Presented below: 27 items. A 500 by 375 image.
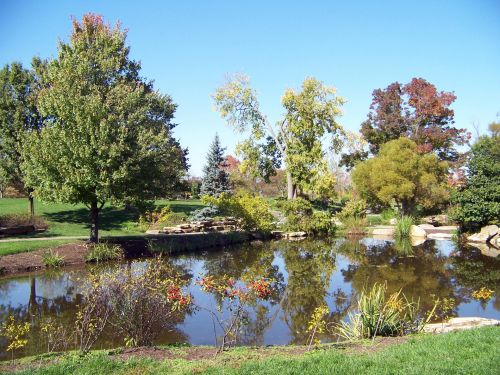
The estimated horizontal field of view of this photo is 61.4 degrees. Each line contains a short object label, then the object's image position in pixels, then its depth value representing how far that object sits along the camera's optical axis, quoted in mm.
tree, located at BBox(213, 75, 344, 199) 31219
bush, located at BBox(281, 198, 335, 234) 28719
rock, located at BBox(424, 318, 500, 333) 8055
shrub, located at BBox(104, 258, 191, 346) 7129
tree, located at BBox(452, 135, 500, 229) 23766
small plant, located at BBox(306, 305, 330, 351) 6998
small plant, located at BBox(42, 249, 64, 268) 15469
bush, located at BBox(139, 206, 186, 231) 24203
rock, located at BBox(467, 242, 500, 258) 19844
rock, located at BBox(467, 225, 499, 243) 23953
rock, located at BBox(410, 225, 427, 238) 27578
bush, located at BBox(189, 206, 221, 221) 27328
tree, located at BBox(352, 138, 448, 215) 30219
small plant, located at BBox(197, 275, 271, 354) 6815
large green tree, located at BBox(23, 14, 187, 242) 15844
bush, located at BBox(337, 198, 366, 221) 31658
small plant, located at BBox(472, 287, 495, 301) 8453
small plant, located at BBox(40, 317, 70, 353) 7562
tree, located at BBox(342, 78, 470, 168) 38844
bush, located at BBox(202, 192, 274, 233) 26094
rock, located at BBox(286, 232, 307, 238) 28578
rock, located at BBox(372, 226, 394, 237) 29062
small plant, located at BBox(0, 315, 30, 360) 6391
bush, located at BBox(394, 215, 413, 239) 27562
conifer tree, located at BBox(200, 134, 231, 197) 39281
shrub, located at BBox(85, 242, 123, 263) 16547
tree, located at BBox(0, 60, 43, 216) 22672
